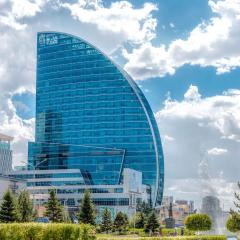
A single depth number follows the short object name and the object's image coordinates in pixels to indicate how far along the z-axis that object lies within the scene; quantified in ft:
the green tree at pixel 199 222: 257.14
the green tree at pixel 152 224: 289.74
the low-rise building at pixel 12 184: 329.95
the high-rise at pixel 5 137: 507.46
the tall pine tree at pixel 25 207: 255.29
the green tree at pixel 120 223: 319.21
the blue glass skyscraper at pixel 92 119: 544.21
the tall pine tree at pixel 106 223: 298.76
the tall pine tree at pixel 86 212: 259.41
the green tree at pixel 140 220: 346.70
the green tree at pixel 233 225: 174.20
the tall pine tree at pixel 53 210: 261.24
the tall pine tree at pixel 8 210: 220.02
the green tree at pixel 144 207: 455.95
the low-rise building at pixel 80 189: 469.57
